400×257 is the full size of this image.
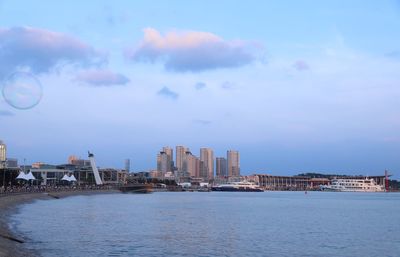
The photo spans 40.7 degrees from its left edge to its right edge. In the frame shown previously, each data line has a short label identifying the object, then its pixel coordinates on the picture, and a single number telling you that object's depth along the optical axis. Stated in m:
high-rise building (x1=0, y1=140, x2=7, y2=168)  185.30
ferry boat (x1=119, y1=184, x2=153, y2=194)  193.88
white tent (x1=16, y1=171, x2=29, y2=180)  127.26
